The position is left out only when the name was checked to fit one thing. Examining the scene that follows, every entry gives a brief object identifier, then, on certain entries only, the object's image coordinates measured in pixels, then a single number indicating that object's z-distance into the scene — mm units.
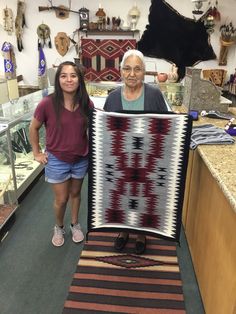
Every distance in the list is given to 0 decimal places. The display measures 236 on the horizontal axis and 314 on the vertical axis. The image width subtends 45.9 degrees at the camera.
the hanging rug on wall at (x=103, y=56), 5414
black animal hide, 5277
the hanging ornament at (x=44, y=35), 5449
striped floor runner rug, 1758
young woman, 1899
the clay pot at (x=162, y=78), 3830
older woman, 1803
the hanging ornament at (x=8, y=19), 5343
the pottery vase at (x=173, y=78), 3838
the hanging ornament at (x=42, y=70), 5562
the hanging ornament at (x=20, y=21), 5305
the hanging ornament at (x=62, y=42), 5480
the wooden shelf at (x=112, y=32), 5312
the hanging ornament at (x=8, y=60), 5453
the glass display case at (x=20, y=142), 2561
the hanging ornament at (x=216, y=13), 5109
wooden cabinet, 1337
